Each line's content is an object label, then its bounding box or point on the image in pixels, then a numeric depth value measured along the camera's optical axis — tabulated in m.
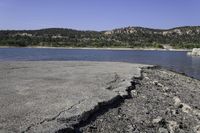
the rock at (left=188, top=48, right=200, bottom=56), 47.27
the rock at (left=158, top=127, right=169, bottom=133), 4.24
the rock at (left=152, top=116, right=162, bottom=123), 4.56
